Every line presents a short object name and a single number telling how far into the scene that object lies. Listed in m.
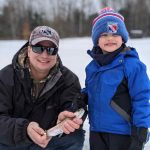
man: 2.89
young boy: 2.58
